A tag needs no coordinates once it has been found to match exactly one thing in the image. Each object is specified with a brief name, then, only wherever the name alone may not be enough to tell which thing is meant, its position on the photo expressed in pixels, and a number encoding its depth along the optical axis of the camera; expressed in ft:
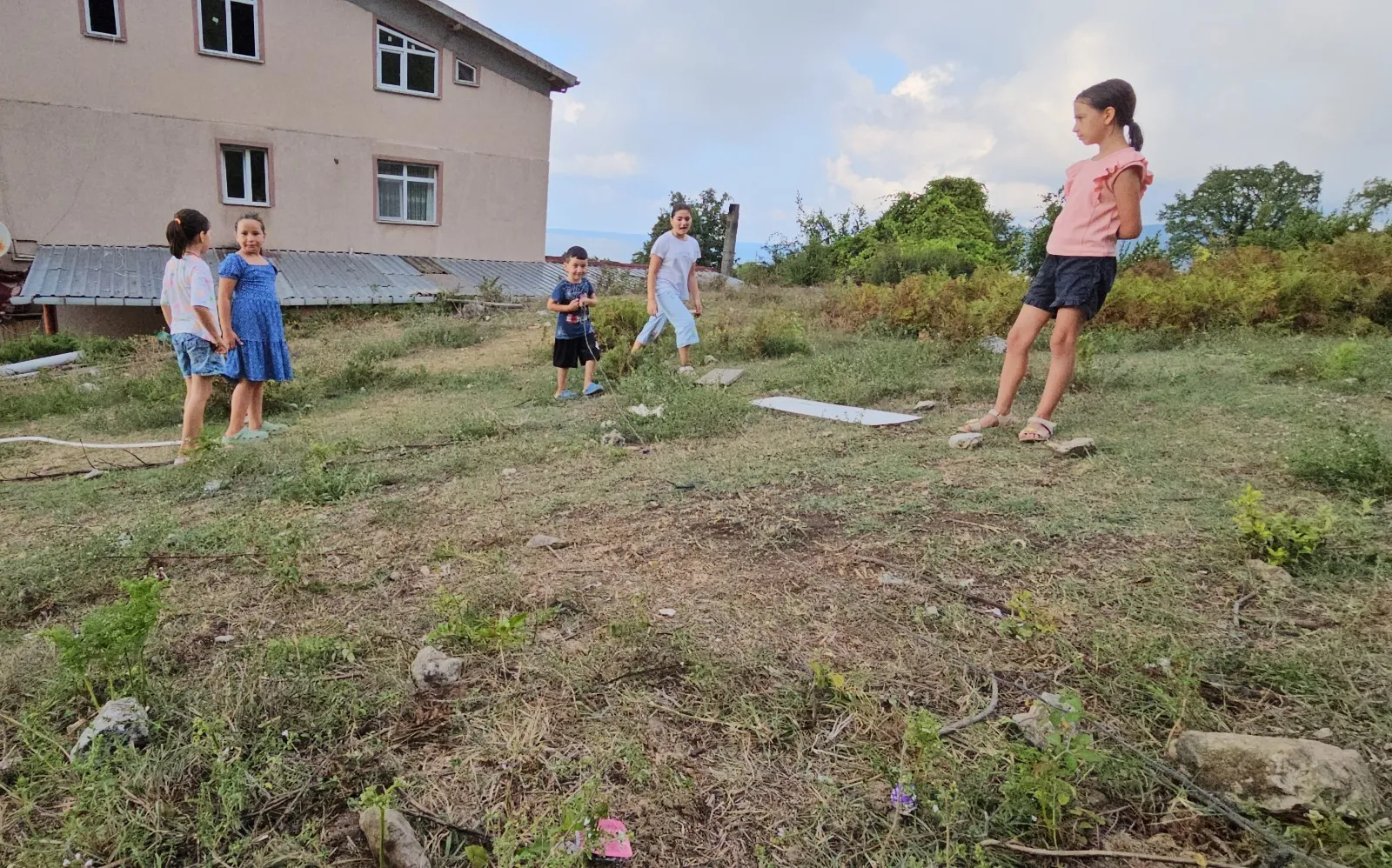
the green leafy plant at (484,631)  6.64
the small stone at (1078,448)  11.49
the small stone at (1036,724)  5.31
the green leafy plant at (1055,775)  4.61
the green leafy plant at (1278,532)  7.43
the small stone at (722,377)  19.56
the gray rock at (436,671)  6.28
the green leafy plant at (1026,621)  6.61
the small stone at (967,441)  12.34
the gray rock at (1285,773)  4.54
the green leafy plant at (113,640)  5.87
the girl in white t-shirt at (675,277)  20.92
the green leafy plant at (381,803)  4.54
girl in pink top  11.31
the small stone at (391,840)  4.60
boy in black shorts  19.76
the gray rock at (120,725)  5.43
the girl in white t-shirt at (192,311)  14.88
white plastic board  14.71
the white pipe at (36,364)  31.27
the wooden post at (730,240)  54.90
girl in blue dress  15.70
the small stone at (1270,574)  7.17
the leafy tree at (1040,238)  52.60
